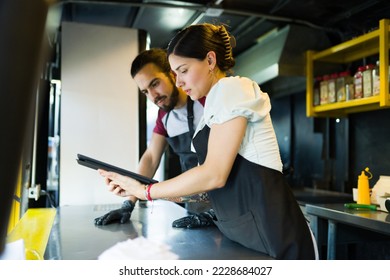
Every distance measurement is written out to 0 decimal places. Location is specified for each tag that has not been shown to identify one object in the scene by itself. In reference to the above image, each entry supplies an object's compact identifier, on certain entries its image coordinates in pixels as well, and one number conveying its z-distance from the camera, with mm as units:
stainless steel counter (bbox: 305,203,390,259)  1298
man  1117
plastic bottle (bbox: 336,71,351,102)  1759
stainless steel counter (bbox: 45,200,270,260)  793
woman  719
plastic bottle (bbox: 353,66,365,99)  1628
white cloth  822
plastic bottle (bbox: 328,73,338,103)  1845
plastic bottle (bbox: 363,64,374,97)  1580
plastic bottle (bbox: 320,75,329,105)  1906
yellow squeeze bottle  1458
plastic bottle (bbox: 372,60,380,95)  1537
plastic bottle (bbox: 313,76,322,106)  1991
